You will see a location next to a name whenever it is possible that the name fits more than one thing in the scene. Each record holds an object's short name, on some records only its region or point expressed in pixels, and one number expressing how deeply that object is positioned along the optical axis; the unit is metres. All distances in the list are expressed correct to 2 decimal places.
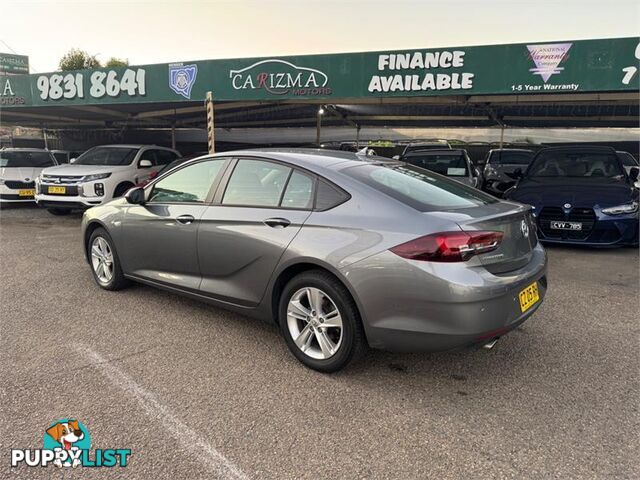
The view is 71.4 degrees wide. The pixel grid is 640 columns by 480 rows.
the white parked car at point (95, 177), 8.73
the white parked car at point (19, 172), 10.36
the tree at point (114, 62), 52.71
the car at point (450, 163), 9.56
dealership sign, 8.91
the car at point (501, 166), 11.47
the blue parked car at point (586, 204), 6.18
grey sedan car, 2.56
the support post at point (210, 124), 10.20
